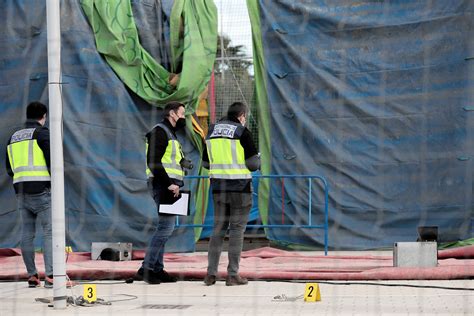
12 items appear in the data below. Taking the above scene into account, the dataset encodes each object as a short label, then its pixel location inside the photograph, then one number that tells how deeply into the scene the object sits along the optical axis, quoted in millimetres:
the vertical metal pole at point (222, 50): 22844
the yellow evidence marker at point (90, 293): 12203
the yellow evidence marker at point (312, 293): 12016
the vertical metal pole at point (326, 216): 19533
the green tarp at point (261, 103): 21719
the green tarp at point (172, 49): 20922
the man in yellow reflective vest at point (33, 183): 13930
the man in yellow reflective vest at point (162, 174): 14242
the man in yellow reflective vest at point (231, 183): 13977
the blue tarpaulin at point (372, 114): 19891
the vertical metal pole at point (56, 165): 11758
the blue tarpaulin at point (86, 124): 20875
